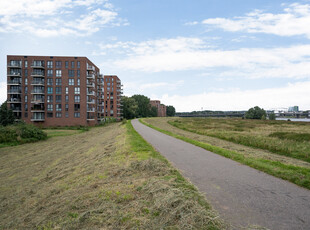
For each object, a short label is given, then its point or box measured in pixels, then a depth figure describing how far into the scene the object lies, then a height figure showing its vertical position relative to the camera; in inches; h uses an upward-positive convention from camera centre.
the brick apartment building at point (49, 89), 2559.1 +317.6
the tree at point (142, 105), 5881.4 +255.2
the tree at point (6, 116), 2378.2 -26.8
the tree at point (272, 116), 5741.6 -68.1
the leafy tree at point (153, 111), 6878.0 +90.7
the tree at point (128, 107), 4763.5 +158.7
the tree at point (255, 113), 5310.0 +15.9
